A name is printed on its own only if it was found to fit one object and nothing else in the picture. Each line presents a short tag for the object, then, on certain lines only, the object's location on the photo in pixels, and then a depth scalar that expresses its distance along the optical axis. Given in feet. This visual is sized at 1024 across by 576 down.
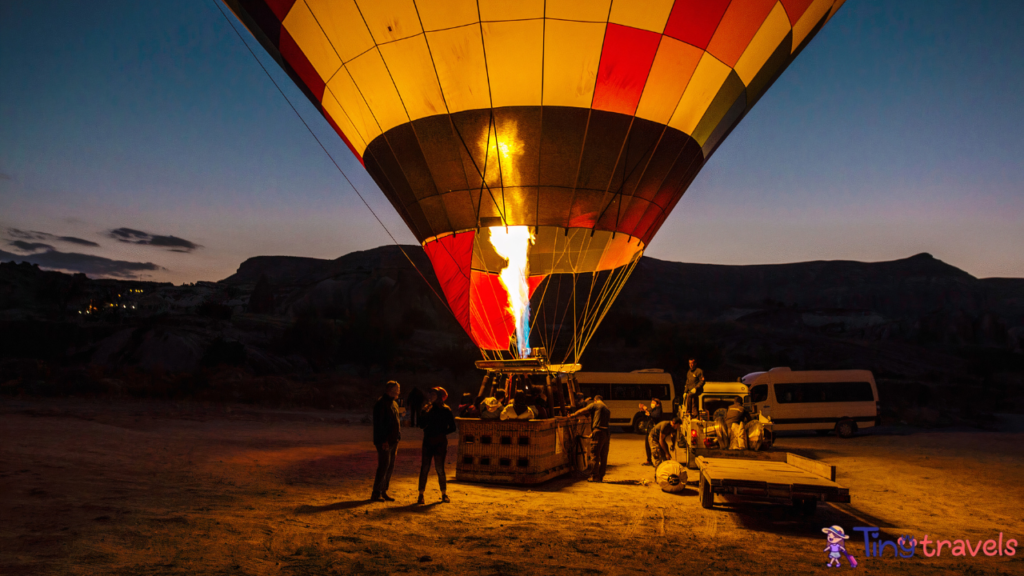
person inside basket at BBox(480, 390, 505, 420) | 27.50
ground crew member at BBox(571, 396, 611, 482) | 29.78
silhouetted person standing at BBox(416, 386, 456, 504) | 23.54
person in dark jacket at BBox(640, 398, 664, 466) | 42.14
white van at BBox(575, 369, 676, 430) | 69.31
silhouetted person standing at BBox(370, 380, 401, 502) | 23.04
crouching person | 35.04
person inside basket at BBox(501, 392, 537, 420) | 27.12
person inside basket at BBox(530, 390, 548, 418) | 28.86
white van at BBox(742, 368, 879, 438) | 62.03
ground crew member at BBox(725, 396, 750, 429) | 29.07
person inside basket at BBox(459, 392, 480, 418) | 29.07
